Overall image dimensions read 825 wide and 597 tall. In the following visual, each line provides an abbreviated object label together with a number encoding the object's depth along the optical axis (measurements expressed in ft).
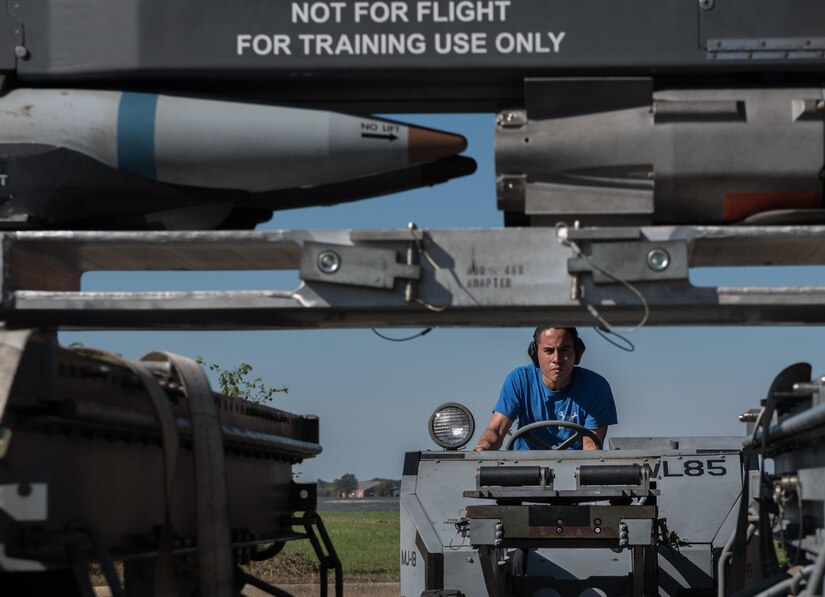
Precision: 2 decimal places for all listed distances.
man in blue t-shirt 25.07
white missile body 15.24
